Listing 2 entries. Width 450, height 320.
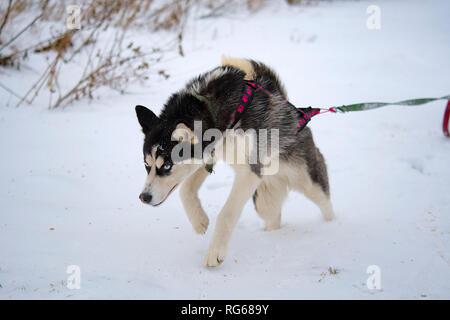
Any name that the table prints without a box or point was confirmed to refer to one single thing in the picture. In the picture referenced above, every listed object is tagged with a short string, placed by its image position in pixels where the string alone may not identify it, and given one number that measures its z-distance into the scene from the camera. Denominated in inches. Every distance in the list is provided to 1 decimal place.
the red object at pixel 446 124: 179.5
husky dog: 86.8
